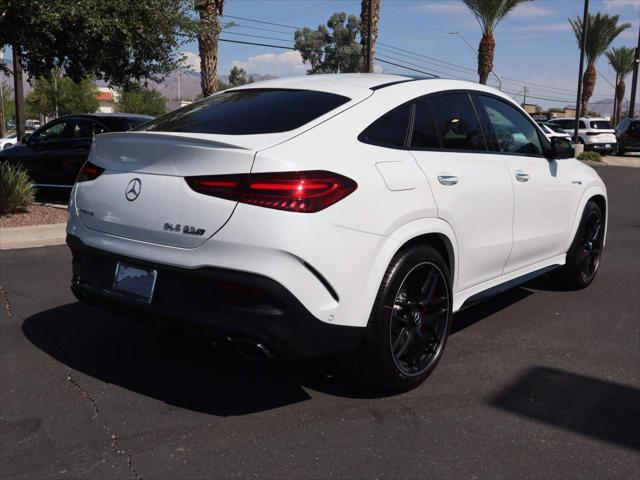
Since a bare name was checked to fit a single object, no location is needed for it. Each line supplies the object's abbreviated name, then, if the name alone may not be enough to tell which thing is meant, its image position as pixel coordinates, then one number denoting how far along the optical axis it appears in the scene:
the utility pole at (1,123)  35.56
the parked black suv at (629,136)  28.11
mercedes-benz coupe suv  2.89
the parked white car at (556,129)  28.42
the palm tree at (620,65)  55.66
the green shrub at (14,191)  8.29
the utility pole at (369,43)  22.52
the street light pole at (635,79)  33.69
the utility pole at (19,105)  20.14
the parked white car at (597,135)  28.27
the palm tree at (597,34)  41.98
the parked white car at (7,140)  25.10
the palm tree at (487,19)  31.81
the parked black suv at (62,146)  10.52
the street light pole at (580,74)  24.71
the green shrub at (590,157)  24.51
